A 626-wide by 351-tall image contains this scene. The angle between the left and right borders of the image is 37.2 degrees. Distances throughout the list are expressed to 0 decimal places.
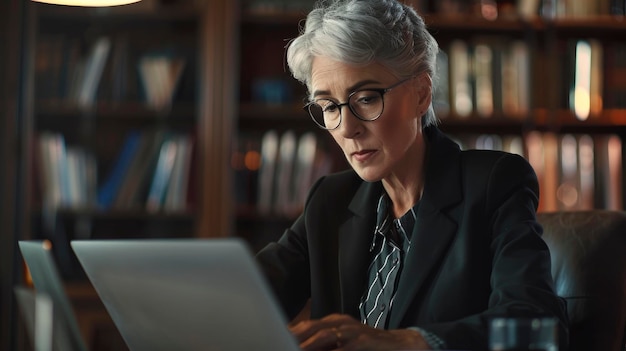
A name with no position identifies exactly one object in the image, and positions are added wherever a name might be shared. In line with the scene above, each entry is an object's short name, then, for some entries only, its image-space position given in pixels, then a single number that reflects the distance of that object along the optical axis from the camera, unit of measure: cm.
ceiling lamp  185
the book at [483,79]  368
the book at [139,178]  370
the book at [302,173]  369
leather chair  155
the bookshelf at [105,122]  363
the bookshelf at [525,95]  366
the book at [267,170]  369
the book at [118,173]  371
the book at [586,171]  364
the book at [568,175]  365
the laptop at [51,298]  125
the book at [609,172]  363
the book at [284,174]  369
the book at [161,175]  369
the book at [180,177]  368
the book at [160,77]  374
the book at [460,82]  367
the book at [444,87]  366
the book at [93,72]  372
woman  157
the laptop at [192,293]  92
